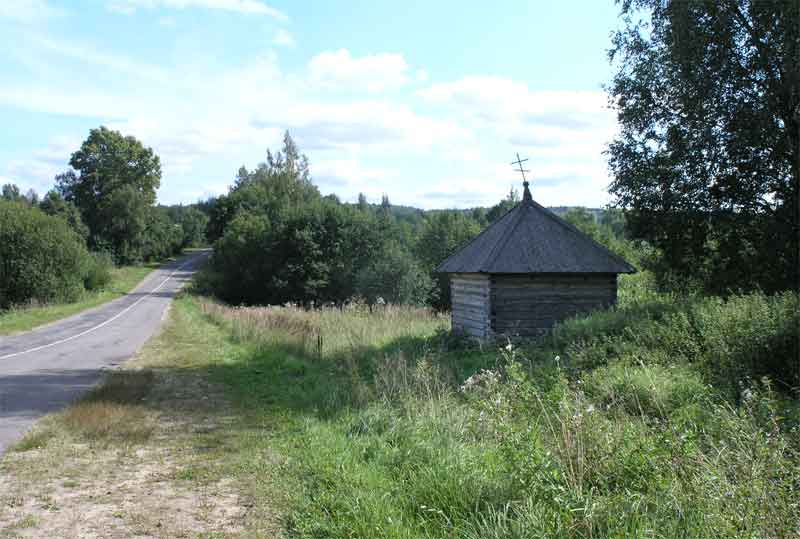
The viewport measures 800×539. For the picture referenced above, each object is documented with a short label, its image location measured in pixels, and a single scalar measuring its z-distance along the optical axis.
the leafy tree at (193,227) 109.69
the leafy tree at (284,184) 60.19
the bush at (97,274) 51.17
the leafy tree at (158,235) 77.84
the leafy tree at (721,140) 13.58
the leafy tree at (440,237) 62.08
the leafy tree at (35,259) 41.69
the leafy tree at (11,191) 117.51
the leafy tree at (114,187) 72.31
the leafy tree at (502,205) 67.18
